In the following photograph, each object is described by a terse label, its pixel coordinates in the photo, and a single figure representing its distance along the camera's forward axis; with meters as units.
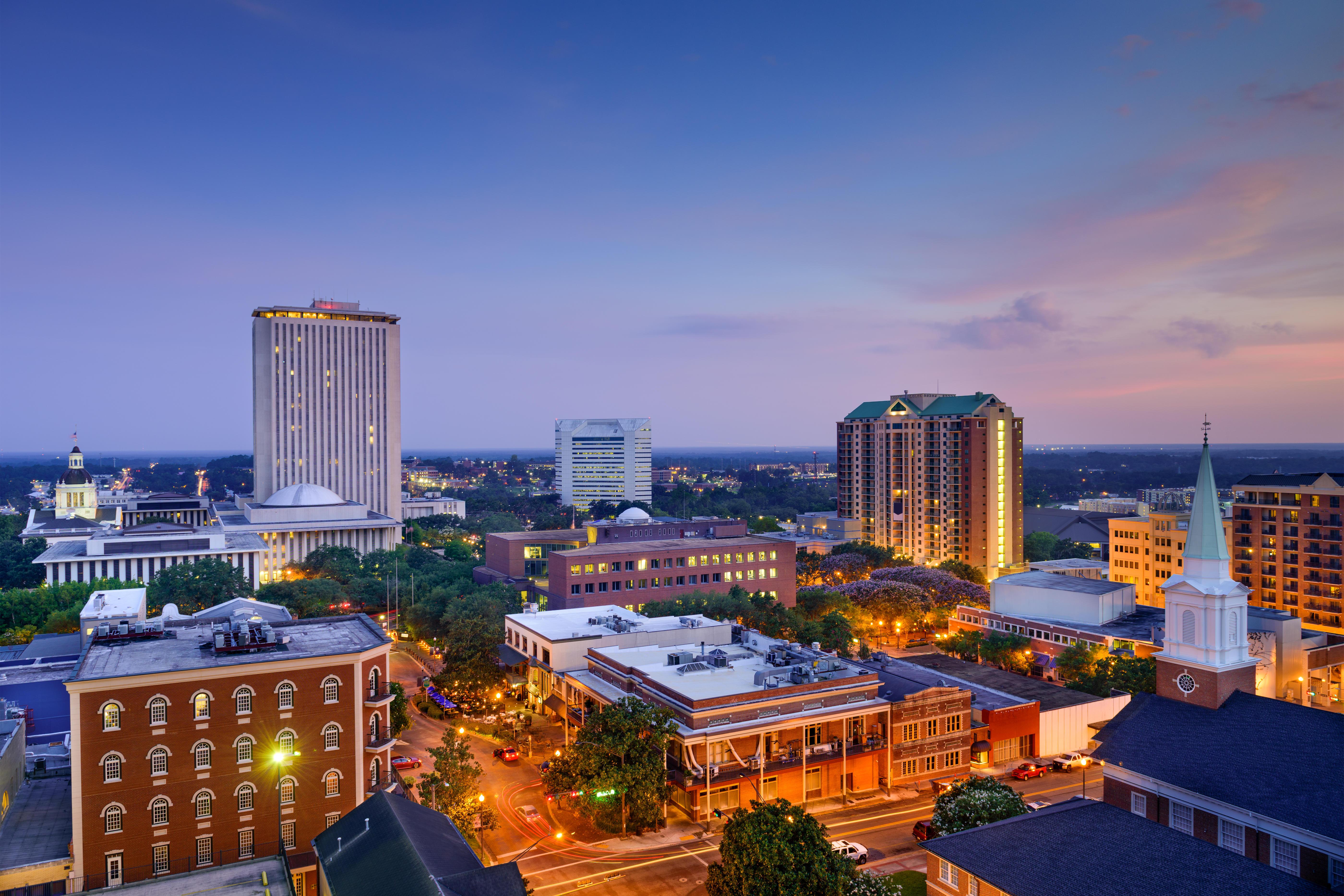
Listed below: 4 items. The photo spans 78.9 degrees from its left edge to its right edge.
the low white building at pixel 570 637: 70.00
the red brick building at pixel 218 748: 38.91
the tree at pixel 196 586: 92.69
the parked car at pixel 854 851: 44.03
